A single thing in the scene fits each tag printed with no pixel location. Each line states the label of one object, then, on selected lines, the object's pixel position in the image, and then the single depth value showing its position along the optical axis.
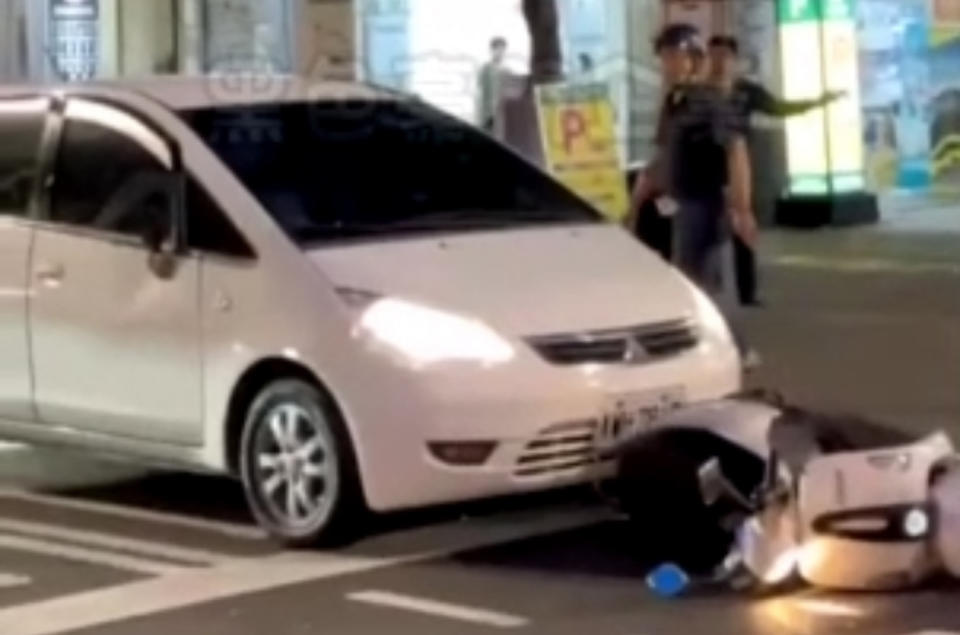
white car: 9.18
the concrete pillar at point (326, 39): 21.77
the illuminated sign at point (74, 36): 22.33
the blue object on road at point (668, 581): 8.70
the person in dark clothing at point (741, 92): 12.46
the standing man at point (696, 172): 11.98
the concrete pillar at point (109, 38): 22.34
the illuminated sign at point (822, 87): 22.67
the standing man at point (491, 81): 22.27
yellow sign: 18.48
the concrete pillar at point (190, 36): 22.69
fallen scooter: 8.53
